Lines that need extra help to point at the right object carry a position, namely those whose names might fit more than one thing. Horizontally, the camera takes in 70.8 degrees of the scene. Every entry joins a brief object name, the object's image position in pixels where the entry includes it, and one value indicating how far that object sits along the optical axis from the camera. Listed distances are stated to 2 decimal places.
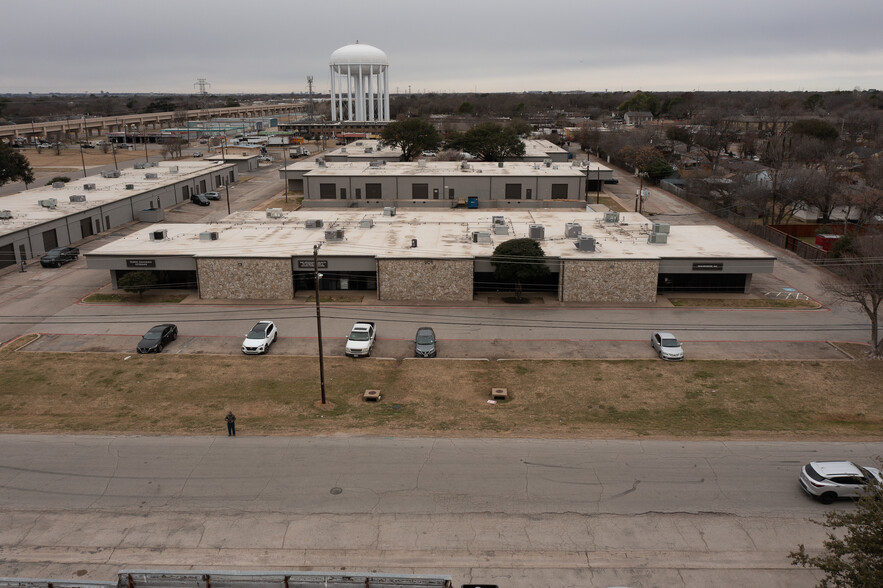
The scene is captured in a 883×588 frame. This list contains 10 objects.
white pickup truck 34.81
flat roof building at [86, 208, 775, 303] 43.22
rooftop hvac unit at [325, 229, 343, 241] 47.44
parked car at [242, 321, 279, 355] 35.16
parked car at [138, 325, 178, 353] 35.47
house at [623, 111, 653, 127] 188.27
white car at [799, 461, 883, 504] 21.45
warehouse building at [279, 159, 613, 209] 74.62
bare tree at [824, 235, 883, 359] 34.25
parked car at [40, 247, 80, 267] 51.97
